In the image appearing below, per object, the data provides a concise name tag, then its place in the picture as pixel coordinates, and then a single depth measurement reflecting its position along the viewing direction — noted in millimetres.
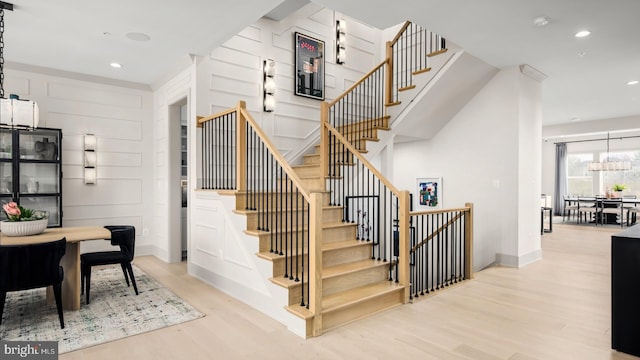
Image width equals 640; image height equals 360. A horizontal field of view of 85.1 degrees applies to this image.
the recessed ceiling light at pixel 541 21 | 3637
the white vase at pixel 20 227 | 3305
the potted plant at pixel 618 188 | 10852
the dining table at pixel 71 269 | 3479
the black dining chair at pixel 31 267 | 2789
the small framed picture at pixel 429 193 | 6438
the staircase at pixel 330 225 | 3072
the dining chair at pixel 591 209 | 10383
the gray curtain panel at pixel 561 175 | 12906
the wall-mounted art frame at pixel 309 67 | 5887
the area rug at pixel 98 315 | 2898
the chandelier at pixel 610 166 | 10523
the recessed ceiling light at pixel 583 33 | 3967
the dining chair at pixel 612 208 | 10027
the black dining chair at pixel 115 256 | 3760
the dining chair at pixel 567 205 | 11690
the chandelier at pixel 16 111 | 3199
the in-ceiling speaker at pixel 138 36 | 4094
